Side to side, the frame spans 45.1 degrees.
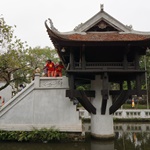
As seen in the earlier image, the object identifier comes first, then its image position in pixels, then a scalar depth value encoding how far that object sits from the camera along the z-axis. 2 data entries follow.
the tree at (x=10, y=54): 9.18
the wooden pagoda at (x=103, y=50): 7.01
